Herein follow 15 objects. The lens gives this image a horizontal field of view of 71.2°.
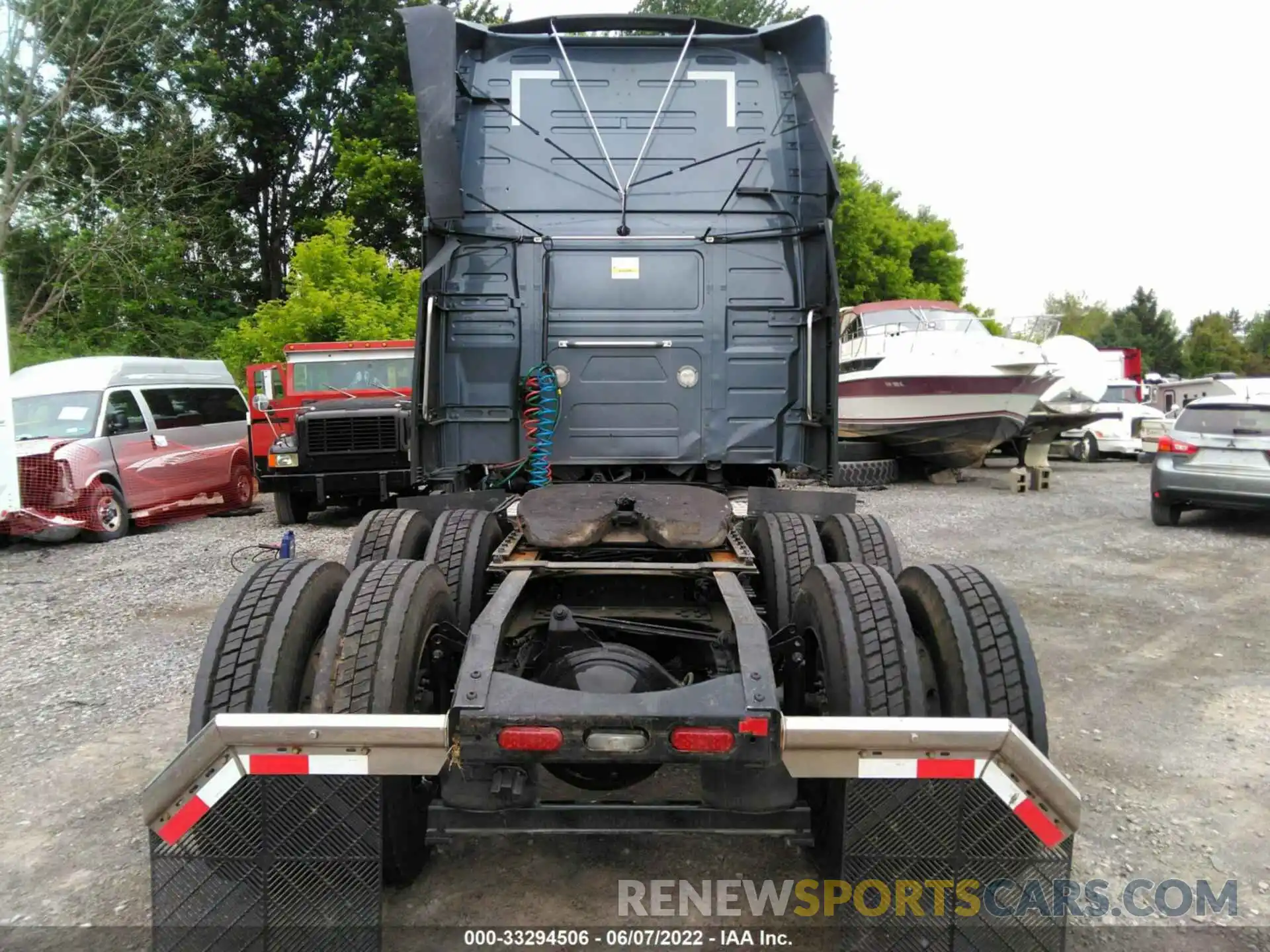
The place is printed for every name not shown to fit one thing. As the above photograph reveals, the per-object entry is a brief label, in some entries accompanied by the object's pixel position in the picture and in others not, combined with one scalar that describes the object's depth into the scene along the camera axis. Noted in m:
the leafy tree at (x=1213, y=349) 55.38
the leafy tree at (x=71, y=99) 19.17
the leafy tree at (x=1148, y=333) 60.22
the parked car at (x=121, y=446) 9.70
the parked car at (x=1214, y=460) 10.05
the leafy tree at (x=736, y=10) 29.17
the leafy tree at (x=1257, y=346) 54.56
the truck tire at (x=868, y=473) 14.59
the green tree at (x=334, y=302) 16.91
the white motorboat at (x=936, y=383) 13.91
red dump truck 10.70
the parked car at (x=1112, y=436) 20.86
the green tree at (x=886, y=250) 28.80
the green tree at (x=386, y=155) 22.55
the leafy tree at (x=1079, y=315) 68.12
